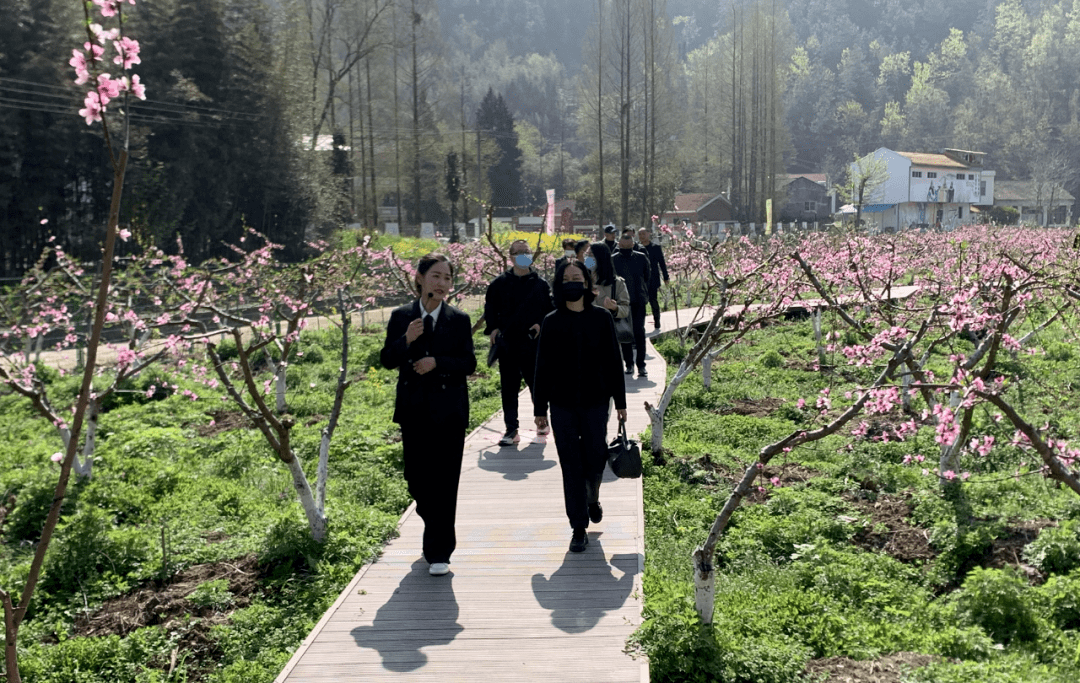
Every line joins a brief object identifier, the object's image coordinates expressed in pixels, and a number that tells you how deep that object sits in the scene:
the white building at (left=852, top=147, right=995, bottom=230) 79.25
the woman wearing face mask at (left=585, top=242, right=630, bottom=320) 9.27
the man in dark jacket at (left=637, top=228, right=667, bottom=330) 12.92
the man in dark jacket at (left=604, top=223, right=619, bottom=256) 11.63
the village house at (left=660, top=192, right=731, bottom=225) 74.06
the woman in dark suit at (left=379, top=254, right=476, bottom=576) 5.31
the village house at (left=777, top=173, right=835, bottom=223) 86.19
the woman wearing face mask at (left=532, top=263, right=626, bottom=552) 5.73
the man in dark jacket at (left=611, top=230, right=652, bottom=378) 11.57
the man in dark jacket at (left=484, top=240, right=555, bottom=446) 8.18
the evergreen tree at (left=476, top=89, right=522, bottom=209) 75.81
